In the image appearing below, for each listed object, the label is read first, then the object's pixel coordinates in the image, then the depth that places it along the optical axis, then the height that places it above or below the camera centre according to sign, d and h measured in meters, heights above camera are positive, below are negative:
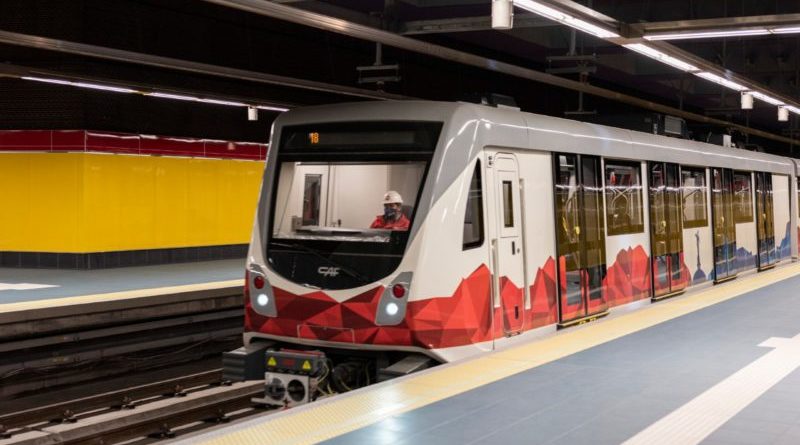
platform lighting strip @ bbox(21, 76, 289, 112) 15.52 +2.65
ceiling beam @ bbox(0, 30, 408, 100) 12.03 +2.59
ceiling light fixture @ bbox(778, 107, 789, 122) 19.44 +2.35
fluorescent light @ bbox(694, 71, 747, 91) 14.48 +2.35
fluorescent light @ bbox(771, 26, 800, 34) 10.64 +2.22
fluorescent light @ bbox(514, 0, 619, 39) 8.67 +2.15
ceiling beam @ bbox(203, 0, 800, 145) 9.64 +2.47
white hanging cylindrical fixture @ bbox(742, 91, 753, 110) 16.97 +2.33
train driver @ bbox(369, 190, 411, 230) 7.96 +0.21
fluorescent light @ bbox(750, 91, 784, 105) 17.23 +2.45
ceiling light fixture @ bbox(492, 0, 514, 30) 8.56 +1.98
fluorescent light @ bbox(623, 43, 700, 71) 12.01 +2.30
